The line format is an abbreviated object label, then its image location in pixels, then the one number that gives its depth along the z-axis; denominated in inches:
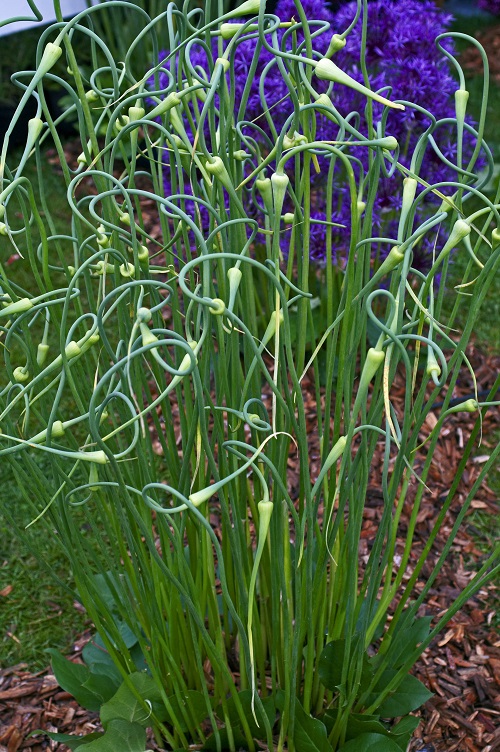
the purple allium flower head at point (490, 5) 181.9
